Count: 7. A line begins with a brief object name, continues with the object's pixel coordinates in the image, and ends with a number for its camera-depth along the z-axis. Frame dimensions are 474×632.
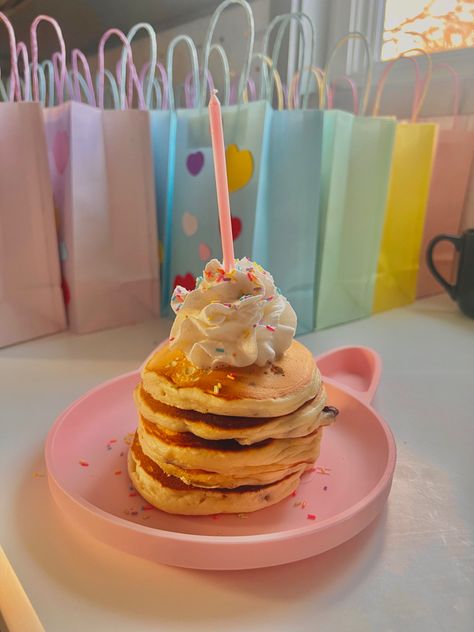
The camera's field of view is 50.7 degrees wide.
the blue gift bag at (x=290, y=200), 0.81
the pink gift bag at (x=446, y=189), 1.12
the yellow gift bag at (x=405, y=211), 1.02
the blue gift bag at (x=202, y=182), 0.84
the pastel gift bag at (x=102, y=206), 0.86
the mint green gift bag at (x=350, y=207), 0.88
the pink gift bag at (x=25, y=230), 0.81
